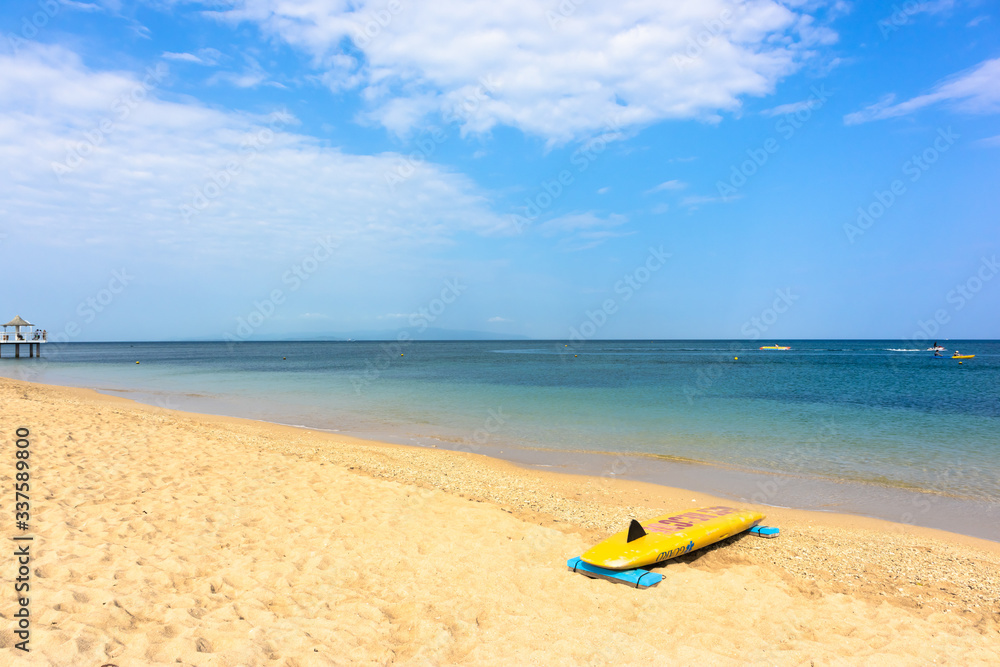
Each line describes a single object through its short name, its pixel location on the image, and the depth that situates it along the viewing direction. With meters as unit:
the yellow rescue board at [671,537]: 6.27
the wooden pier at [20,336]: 54.00
